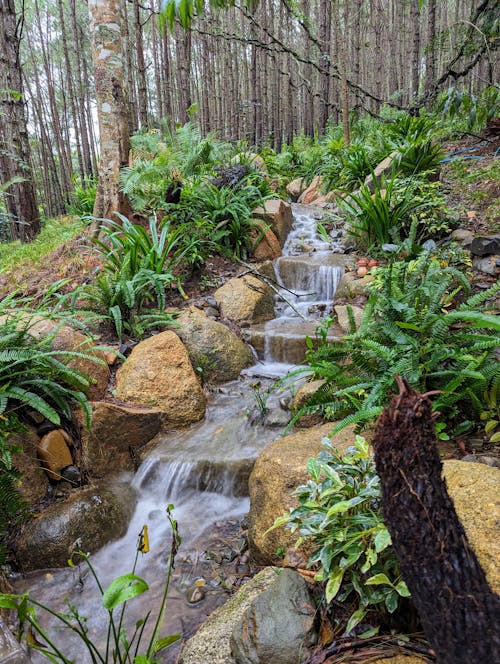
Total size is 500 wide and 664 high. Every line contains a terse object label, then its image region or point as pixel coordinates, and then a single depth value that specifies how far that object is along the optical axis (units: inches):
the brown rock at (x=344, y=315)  161.5
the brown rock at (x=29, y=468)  109.0
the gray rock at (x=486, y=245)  147.5
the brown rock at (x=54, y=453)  114.7
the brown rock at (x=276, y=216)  245.0
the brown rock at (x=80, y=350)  132.6
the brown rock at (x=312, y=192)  340.8
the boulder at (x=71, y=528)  100.0
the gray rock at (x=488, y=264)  143.0
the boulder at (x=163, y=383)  140.6
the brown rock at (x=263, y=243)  229.9
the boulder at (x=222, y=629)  66.9
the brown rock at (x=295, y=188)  366.9
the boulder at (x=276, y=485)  87.0
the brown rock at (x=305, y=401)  118.7
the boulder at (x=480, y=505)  54.2
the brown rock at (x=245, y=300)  190.4
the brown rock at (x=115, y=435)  122.8
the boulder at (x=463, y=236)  163.5
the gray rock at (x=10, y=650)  66.3
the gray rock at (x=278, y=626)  59.2
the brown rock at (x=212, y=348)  159.8
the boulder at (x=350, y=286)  188.7
